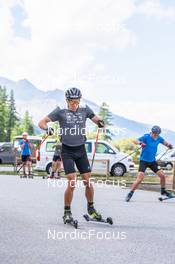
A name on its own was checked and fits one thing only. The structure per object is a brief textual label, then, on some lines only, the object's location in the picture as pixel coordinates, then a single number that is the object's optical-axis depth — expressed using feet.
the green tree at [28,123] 495.00
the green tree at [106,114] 448.33
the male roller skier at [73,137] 30.55
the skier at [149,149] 45.98
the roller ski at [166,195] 48.58
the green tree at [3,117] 378.32
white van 93.30
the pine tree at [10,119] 410.93
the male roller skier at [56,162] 77.10
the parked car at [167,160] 140.72
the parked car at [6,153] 151.74
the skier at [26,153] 82.35
